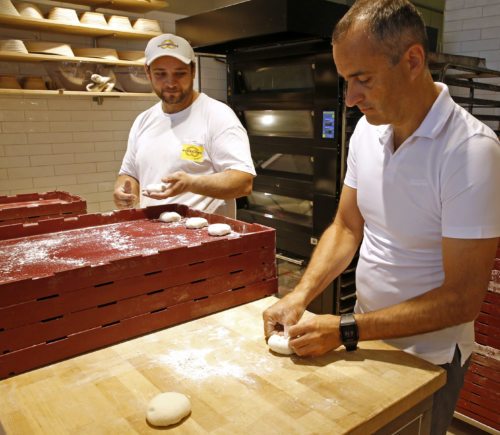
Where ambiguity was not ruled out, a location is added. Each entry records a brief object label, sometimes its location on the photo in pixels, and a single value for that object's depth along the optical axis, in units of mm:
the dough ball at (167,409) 850
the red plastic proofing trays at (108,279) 1048
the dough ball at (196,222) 1537
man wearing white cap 2076
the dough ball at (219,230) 1428
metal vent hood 2654
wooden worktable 872
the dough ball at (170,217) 1664
